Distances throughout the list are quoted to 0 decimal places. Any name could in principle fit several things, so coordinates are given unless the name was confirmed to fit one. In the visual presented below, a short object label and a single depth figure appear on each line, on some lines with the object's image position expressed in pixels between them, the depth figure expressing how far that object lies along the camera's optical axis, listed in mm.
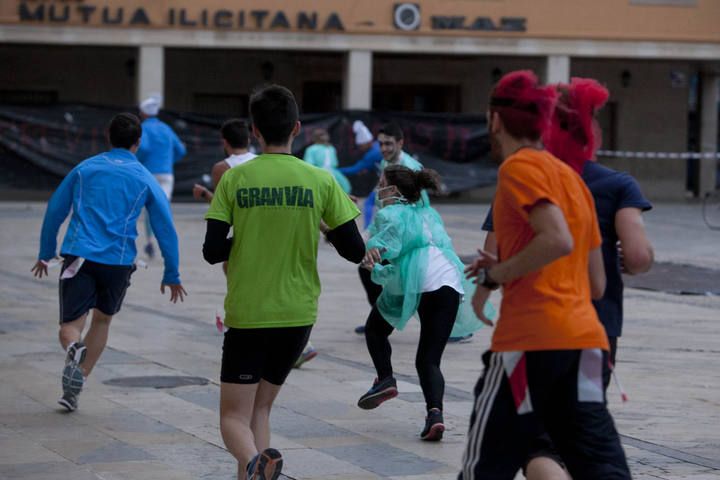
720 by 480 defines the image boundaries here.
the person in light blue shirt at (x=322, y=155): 35087
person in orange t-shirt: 7353
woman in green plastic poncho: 13194
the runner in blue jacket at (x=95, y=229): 13433
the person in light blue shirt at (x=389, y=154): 17557
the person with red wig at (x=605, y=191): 8401
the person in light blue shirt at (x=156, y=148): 28537
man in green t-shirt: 9415
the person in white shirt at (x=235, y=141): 16576
